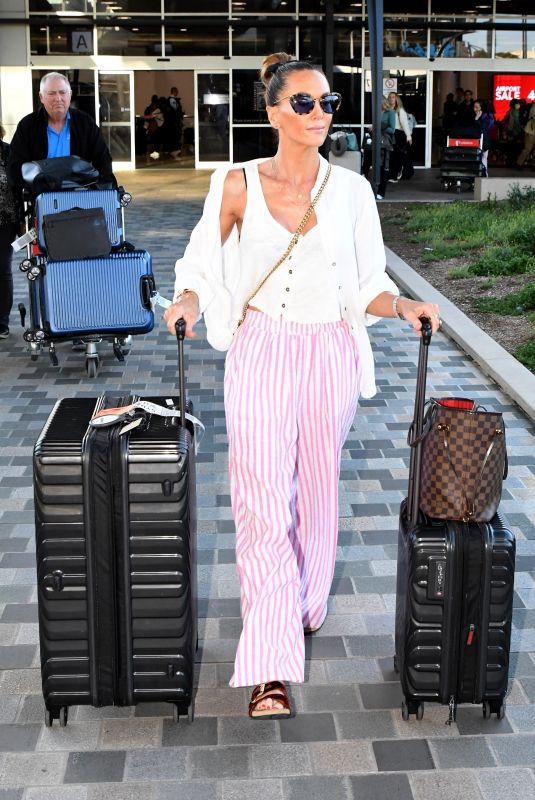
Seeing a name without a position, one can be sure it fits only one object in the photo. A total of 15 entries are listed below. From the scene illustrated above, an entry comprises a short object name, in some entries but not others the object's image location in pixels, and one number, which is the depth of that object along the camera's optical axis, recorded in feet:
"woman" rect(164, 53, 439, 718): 11.52
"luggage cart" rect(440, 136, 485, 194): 78.07
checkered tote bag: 11.28
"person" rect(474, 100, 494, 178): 82.33
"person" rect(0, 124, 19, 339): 28.76
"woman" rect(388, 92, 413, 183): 82.23
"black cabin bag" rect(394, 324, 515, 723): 11.16
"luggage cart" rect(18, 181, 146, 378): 25.91
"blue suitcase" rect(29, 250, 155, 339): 25.86
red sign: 108.88
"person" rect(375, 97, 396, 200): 72.33
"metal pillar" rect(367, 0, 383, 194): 62.39
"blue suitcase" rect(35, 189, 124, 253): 25.76
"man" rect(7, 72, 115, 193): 26.94
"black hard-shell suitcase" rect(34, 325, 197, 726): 10.84
